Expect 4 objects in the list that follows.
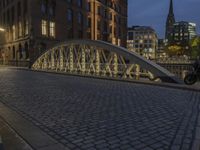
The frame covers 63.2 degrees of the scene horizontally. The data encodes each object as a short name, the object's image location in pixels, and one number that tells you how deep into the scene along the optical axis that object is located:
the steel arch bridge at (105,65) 9.31
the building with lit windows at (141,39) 90.43
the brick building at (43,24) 25.56
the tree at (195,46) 48.76
